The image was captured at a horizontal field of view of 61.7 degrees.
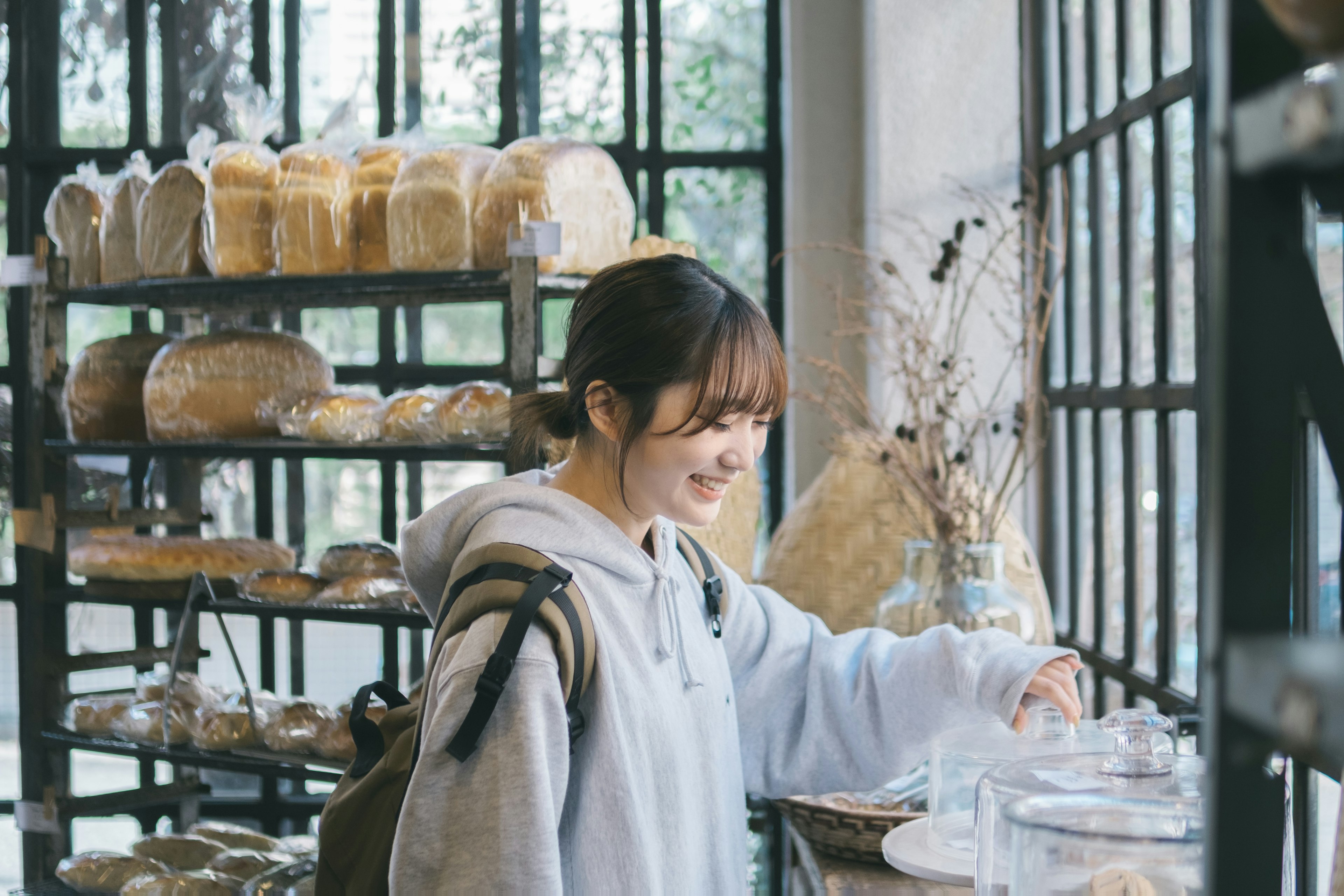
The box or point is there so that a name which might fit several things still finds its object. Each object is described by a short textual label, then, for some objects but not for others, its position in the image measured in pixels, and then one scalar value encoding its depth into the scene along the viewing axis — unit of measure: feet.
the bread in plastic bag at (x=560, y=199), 6.70
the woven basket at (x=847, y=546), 7.04
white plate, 3.96
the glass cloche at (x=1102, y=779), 3.05
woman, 3.49
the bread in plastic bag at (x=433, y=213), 6.81
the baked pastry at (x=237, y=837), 7.97
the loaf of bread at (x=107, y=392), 8.21
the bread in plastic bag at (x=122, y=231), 8.03
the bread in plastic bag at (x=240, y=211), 7.30
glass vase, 5.41
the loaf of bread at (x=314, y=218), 7.11
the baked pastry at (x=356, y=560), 7.58
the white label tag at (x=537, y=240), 6.46
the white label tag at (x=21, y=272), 8.23
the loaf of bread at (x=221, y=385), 7.64
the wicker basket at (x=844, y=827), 4.96
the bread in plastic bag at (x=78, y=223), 8.23
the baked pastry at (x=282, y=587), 7.48
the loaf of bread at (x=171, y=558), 8.02
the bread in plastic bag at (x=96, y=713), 8.14
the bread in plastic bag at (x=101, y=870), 7.60
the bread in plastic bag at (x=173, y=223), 7.64
